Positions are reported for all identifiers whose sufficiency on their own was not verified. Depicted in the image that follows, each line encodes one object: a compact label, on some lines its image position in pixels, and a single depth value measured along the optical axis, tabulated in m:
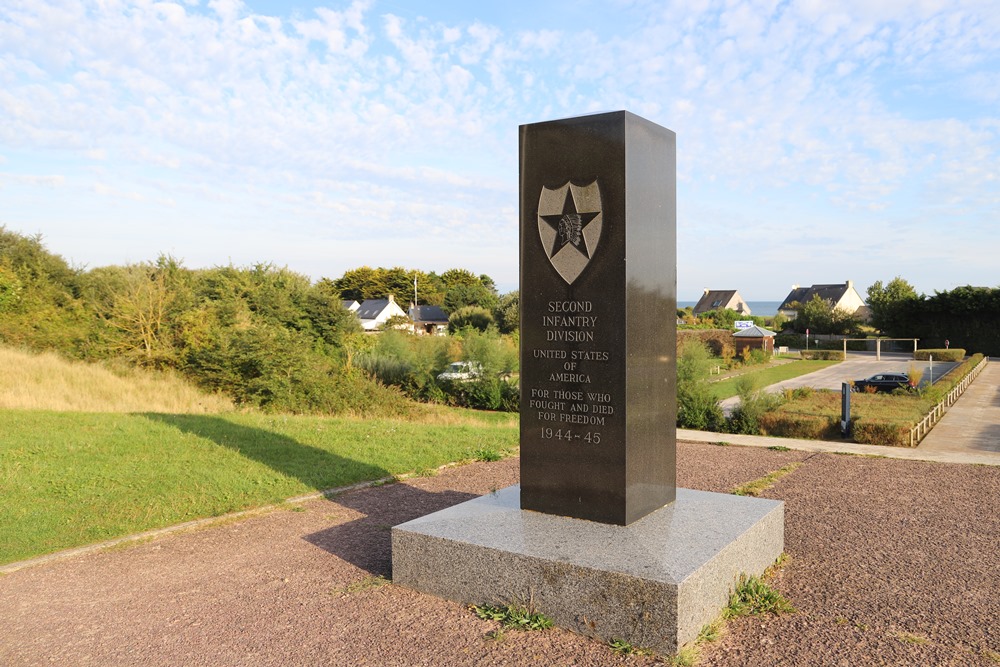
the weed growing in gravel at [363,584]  4.87
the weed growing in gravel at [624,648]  3.89
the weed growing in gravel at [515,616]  4.20
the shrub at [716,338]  42.62
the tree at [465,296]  62.22
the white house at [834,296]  74.31
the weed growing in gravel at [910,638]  3.94
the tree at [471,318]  46.94
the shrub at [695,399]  15.40
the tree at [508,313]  44.72
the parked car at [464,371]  22.12
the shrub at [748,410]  14.87
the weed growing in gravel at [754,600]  4.38
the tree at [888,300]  51.12
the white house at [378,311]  63.09
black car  24.82
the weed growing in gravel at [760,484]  8.12
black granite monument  4.57
